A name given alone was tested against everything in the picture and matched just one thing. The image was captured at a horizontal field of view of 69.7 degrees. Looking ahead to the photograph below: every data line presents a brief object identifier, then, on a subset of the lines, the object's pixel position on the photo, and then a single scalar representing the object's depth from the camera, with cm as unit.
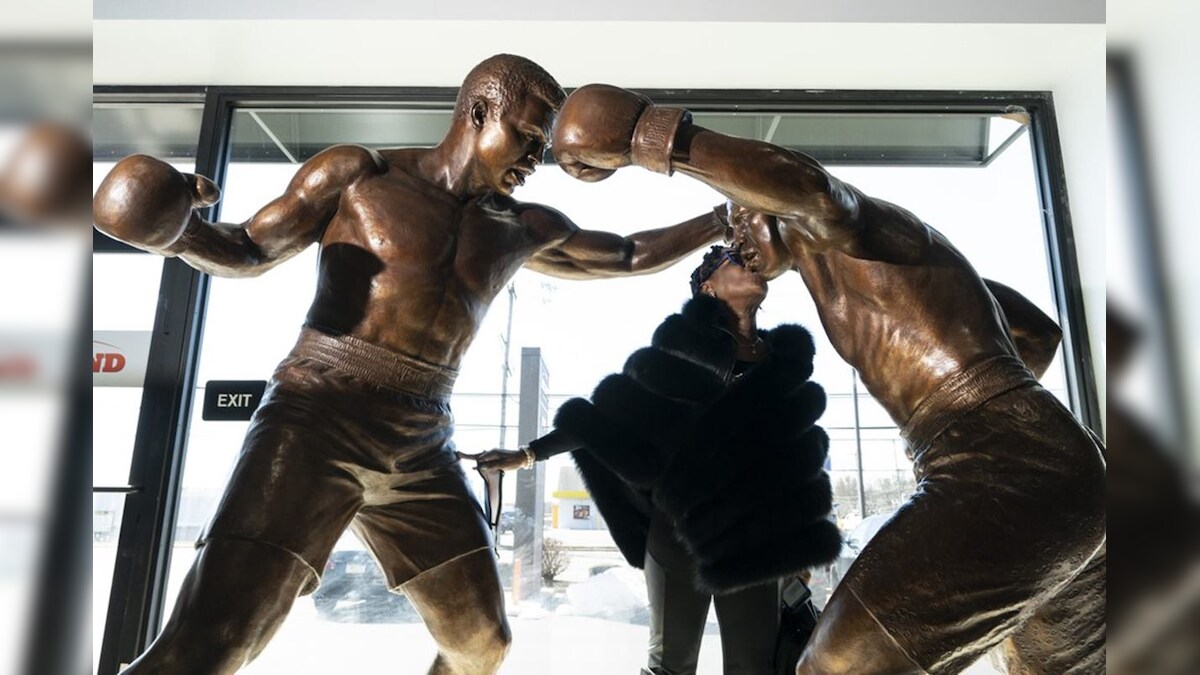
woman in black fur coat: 211
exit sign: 336
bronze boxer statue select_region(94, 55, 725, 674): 172
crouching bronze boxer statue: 135
